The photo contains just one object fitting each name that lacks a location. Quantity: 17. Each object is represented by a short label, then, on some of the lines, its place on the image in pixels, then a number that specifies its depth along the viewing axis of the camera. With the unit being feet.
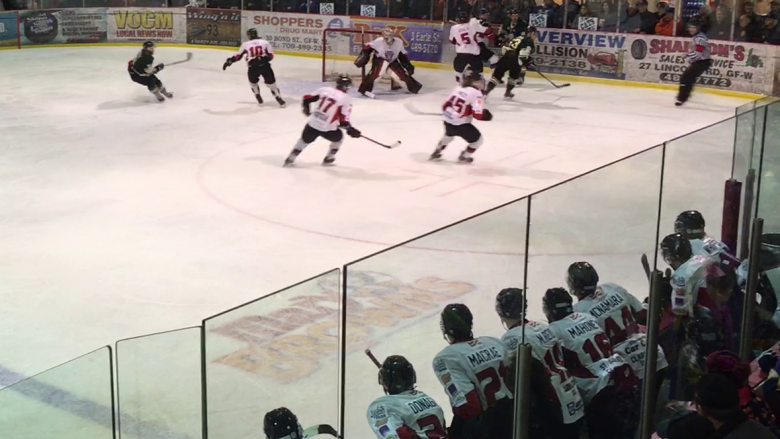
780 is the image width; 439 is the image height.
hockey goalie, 51.01
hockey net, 59.88
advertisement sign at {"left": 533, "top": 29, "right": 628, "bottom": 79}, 53.67
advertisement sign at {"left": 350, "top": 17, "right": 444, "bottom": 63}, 59.98
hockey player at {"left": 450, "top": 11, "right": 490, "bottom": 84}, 49.21
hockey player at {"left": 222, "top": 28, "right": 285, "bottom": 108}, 46.21
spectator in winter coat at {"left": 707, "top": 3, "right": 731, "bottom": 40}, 49.70
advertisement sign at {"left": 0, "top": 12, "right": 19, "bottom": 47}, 63.31
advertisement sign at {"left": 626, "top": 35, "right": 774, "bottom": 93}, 48.93
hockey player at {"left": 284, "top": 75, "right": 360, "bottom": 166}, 33.50
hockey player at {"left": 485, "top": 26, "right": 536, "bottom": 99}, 48.91
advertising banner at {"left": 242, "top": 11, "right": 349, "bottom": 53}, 63.80
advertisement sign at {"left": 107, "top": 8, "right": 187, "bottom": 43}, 67.82
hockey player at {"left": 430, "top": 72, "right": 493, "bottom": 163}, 33.78
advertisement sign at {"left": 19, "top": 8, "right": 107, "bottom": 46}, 64.95
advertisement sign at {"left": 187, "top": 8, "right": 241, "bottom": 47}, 66.59
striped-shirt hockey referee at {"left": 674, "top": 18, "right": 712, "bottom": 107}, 45.78
